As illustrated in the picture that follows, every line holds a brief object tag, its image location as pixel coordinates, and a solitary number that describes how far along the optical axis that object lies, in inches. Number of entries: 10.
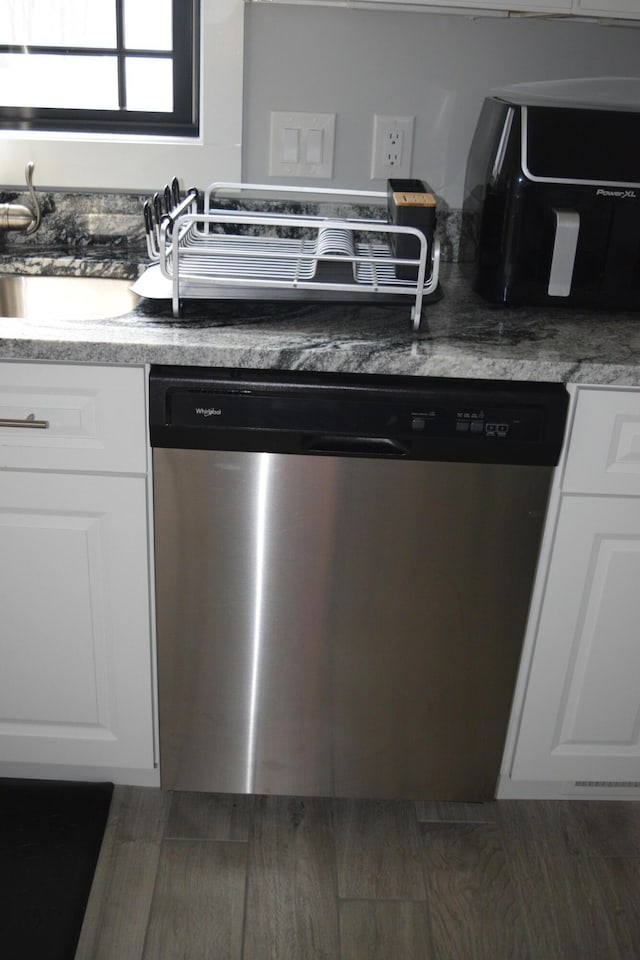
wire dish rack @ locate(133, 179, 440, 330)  52.4
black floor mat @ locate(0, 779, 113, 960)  54.7
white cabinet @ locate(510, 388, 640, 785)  52.8
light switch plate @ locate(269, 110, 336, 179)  69.5
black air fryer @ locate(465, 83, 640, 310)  55.8
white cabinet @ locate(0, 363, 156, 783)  51.8
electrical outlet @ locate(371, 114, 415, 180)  69.8
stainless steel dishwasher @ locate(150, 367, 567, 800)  51.3
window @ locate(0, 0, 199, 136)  70.7
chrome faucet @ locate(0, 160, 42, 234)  68.1
